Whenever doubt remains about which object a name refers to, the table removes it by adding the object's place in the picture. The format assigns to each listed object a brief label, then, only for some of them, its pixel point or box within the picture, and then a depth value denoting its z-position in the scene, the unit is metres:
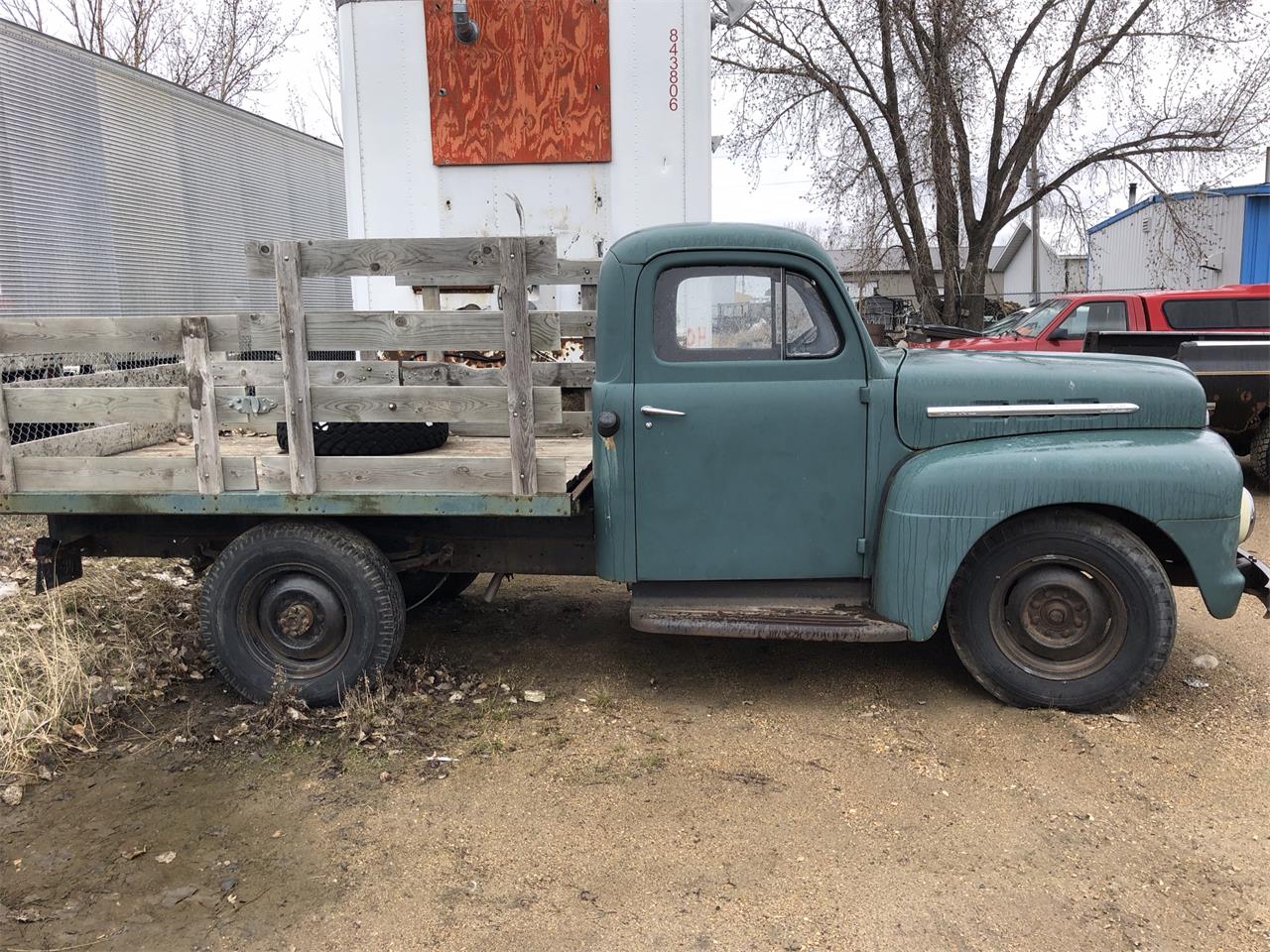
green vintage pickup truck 3.85
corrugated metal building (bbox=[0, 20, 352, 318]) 7.10
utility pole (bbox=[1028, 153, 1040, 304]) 17.80
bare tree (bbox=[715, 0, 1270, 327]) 15.88
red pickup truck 10.24
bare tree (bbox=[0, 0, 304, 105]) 18.30
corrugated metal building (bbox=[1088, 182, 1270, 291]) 18.16
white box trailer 6.50
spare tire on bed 4.07
